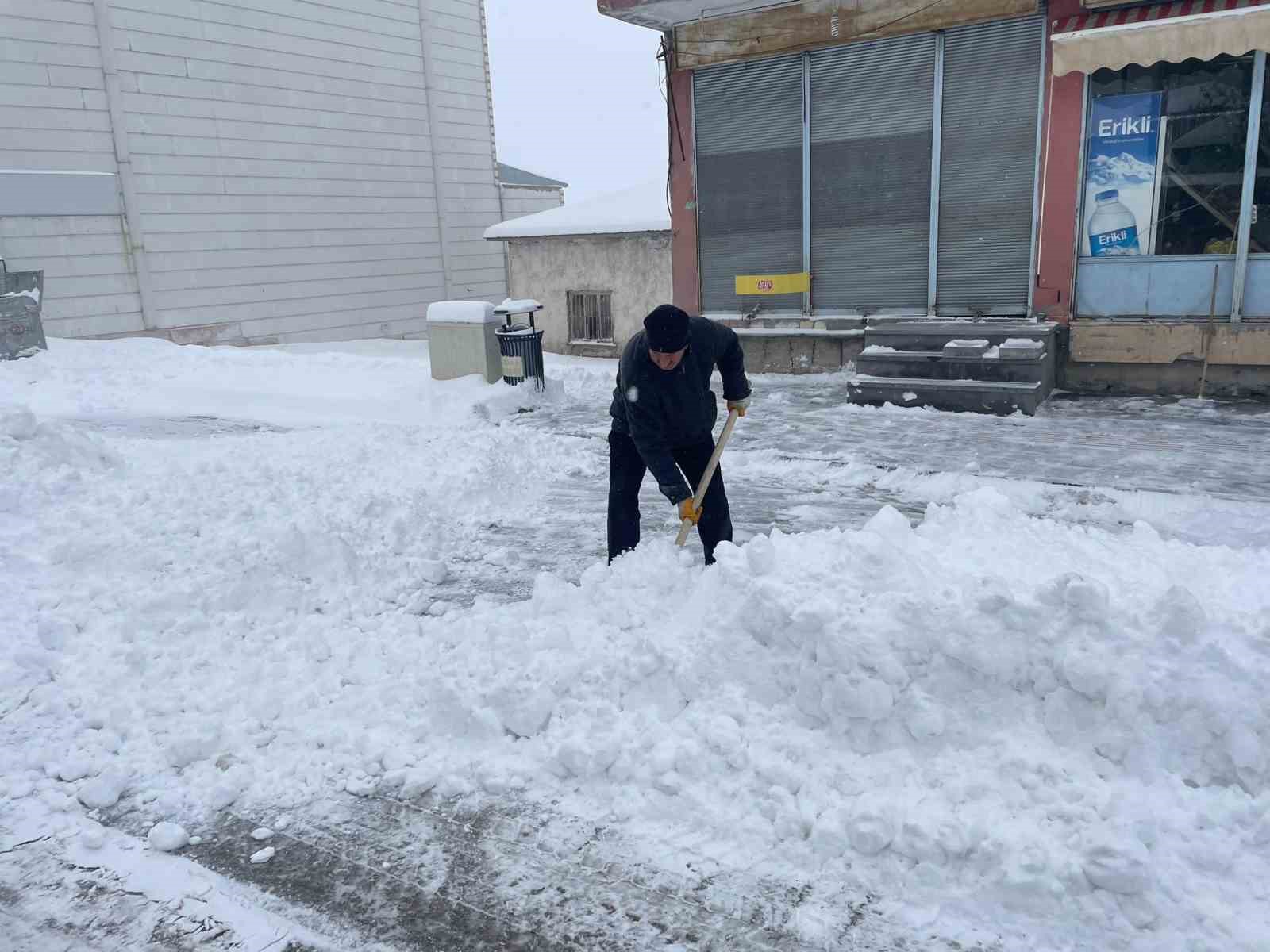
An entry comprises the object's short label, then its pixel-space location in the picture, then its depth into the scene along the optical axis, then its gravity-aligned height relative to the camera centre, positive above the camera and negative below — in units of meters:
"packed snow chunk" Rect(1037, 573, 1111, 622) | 3.07 -1.08
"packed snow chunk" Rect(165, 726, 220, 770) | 3.41 -1.64
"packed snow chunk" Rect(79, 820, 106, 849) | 2.98 -1.71
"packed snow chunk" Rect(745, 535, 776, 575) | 3.65 -1.08
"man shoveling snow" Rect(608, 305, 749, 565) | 4.45 -0.63
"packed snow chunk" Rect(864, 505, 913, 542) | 3.90 -1.05
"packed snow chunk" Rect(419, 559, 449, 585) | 5.13 -1.53
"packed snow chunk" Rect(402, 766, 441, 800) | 3.22 -1.70
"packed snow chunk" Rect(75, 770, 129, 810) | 3.20 -1.68
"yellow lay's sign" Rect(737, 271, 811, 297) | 11.45 +0.00
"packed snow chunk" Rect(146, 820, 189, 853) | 2.98 -1.71
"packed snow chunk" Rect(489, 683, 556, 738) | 3.44 -1.55
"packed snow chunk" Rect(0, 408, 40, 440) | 6.32 -0.77
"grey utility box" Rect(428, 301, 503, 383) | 10.31 -0.51
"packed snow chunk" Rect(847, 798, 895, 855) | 2.75 -1.63
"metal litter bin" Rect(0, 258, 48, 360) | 11.95 -0.03
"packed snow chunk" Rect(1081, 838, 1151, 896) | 2.50 -1.62
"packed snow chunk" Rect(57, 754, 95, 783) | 3.34 -1.67
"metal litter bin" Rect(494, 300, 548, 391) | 10.02 -0.64
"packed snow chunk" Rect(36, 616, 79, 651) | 4.14 -1.45
